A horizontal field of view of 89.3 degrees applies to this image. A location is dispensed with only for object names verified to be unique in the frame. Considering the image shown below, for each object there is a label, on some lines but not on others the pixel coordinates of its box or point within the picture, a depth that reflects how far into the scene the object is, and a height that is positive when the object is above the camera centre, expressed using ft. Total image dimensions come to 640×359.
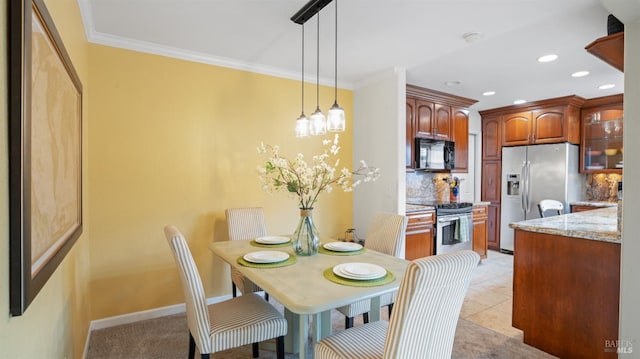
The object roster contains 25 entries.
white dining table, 4.57 -1.69
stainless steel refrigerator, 15.30 -0.04
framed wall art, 2.71 +0.27
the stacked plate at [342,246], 7.29 -1.59
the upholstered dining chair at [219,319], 5.38 -2.62
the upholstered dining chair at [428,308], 3.67 -1.60
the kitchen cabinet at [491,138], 17.70 +2.23
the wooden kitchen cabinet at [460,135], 14.96 +2.03
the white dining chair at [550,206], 13.52 -1.13
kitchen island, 6.59 -2.36
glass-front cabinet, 15.14 +1.86
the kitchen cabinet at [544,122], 15.34 +2.84
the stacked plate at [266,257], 6.24 -1.59
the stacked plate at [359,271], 5.30 -1.60
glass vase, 6.92 -1.30
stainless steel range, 13.10 -1.99
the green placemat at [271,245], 7.76 -1.65
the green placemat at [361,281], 5.11 -1.68
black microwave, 13.58 +1.04
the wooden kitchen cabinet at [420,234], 12.14 -2.17
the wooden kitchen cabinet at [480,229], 14.70 -2.33
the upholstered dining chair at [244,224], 9.46 -1.41
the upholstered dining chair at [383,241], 7.22 -1.65
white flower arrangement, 6.70 +0.03
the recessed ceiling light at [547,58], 9.82 +3.73
